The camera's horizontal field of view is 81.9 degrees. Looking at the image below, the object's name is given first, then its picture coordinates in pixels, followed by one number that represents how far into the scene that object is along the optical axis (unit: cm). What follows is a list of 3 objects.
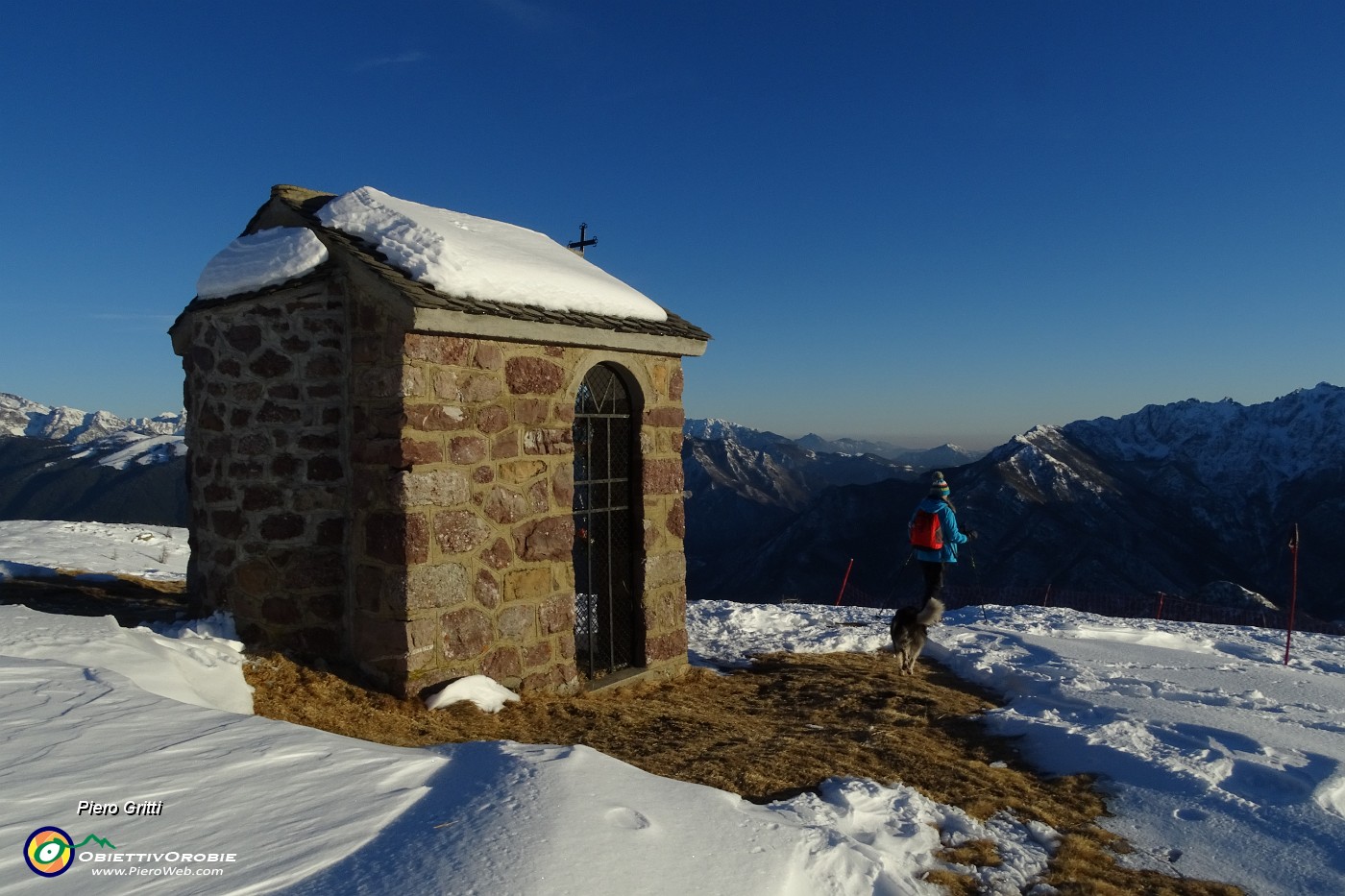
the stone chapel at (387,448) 535
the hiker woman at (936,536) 776
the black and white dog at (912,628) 762
